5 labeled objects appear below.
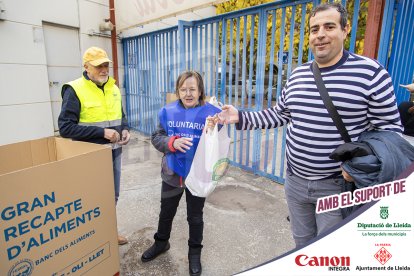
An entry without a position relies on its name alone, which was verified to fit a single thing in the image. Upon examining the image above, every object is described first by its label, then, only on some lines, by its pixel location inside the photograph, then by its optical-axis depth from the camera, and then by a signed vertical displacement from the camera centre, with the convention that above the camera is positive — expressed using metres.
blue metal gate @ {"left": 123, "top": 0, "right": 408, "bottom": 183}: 3.72 +0.52
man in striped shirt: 1.39 -0.10
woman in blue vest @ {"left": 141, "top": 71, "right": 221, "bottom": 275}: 1.97 -0.38
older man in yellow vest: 2.05 -0.13
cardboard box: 1.05 -0.53
